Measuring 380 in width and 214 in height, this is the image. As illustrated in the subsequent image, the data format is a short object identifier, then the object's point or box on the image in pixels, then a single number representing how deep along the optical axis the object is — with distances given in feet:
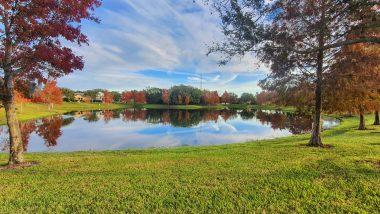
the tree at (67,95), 444.14
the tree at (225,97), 542.98
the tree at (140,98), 528.22
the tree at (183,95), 475.31
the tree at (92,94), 577.84
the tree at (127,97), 551.59
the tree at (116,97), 627.46
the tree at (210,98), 492.62
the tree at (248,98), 543.39
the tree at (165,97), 486.79
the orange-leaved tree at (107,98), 534.37
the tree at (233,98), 549.54
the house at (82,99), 519.81
